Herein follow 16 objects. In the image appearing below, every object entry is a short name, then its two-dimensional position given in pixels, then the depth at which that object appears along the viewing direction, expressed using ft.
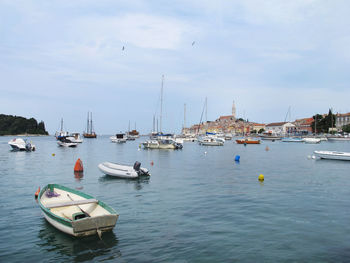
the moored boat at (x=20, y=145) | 222.69
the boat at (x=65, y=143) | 278.13
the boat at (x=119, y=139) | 384.27
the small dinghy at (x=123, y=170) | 91.30
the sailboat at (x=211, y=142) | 312.71
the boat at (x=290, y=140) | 436.60
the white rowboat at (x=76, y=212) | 38.27
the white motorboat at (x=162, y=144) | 241.76
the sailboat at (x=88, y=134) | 563.89
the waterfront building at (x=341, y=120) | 600.76
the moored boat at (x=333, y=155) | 150.82
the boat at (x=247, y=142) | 352.79
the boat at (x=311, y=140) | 382.96
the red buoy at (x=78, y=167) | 107.45
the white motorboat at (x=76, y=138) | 305.32
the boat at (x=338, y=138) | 460.96
